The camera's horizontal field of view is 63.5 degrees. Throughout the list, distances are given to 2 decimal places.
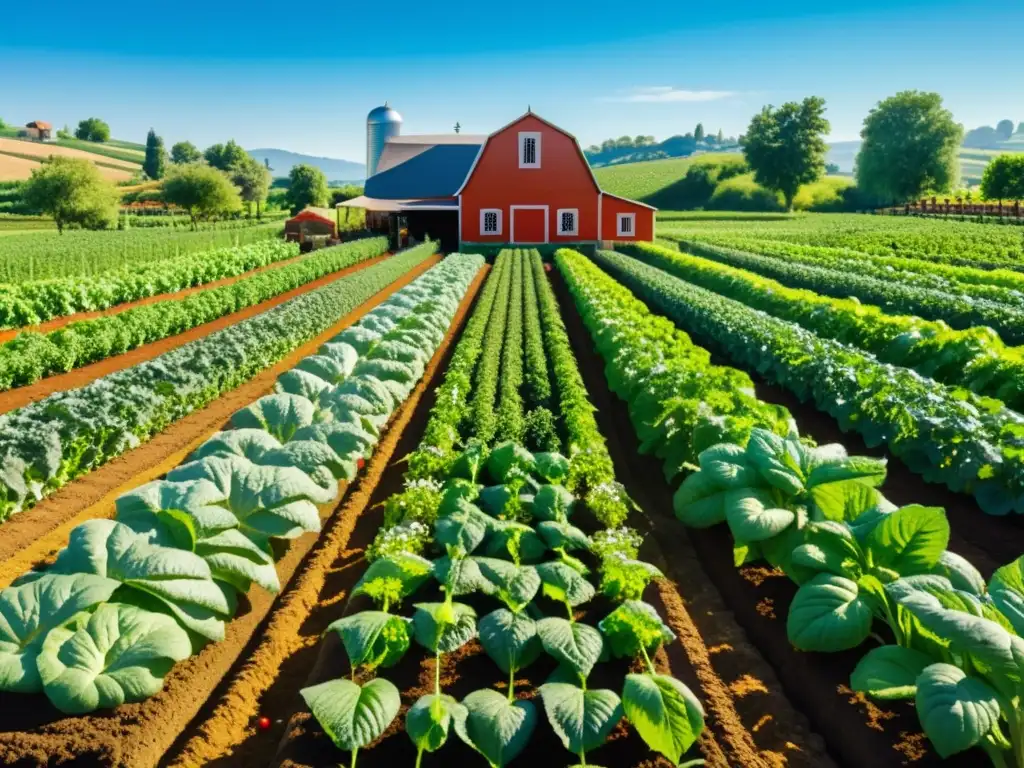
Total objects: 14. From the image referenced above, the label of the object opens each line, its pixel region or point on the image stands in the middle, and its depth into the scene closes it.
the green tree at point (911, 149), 80.69
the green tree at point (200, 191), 65.75
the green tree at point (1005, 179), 70.04
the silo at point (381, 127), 61.00
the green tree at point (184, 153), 160.12
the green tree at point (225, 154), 121.12
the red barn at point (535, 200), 38.50
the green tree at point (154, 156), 133.25
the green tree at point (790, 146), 80.38
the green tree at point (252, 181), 96.19
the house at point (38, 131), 169.62
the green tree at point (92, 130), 179.25
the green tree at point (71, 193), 51.66
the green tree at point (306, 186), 83.38
